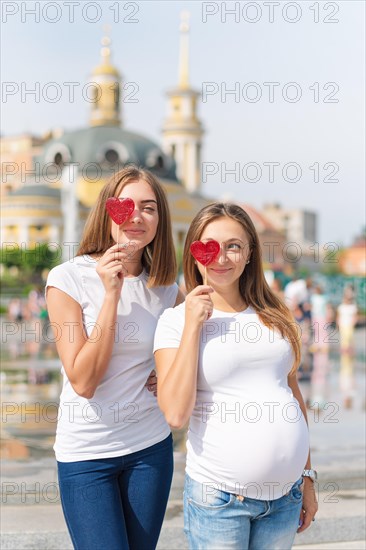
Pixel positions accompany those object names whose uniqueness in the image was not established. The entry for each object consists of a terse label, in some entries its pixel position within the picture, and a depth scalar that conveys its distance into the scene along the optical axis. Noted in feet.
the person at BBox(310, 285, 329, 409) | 35.66
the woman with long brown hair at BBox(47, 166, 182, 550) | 7.50
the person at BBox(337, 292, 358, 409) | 48.55
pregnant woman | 6.90
